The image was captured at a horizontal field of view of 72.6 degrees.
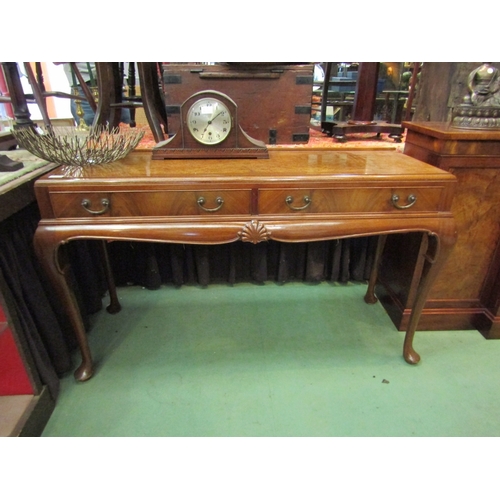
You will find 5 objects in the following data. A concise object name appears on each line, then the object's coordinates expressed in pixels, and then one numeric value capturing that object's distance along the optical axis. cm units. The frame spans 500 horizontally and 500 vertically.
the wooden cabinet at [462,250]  130
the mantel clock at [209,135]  116
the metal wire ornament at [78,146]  106
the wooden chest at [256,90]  147
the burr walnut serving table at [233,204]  104
